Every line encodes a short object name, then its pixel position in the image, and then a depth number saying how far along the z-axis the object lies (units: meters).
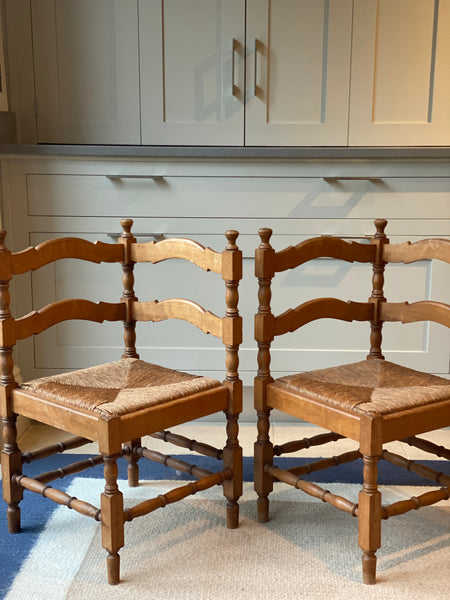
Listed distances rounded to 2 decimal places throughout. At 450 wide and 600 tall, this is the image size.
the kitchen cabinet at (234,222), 2.23
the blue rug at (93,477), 1.53
